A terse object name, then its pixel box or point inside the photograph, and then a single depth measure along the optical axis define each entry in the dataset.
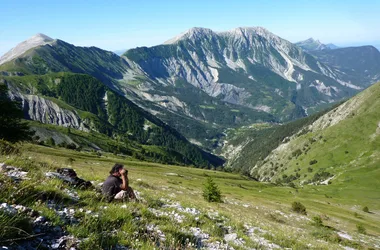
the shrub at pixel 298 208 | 59.34
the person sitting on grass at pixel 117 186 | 13.55
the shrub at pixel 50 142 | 157.44
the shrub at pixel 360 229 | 50.72
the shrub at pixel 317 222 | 40.21
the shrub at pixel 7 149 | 15.61
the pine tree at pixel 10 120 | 44.66
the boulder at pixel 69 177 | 13.71
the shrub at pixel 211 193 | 46.41
